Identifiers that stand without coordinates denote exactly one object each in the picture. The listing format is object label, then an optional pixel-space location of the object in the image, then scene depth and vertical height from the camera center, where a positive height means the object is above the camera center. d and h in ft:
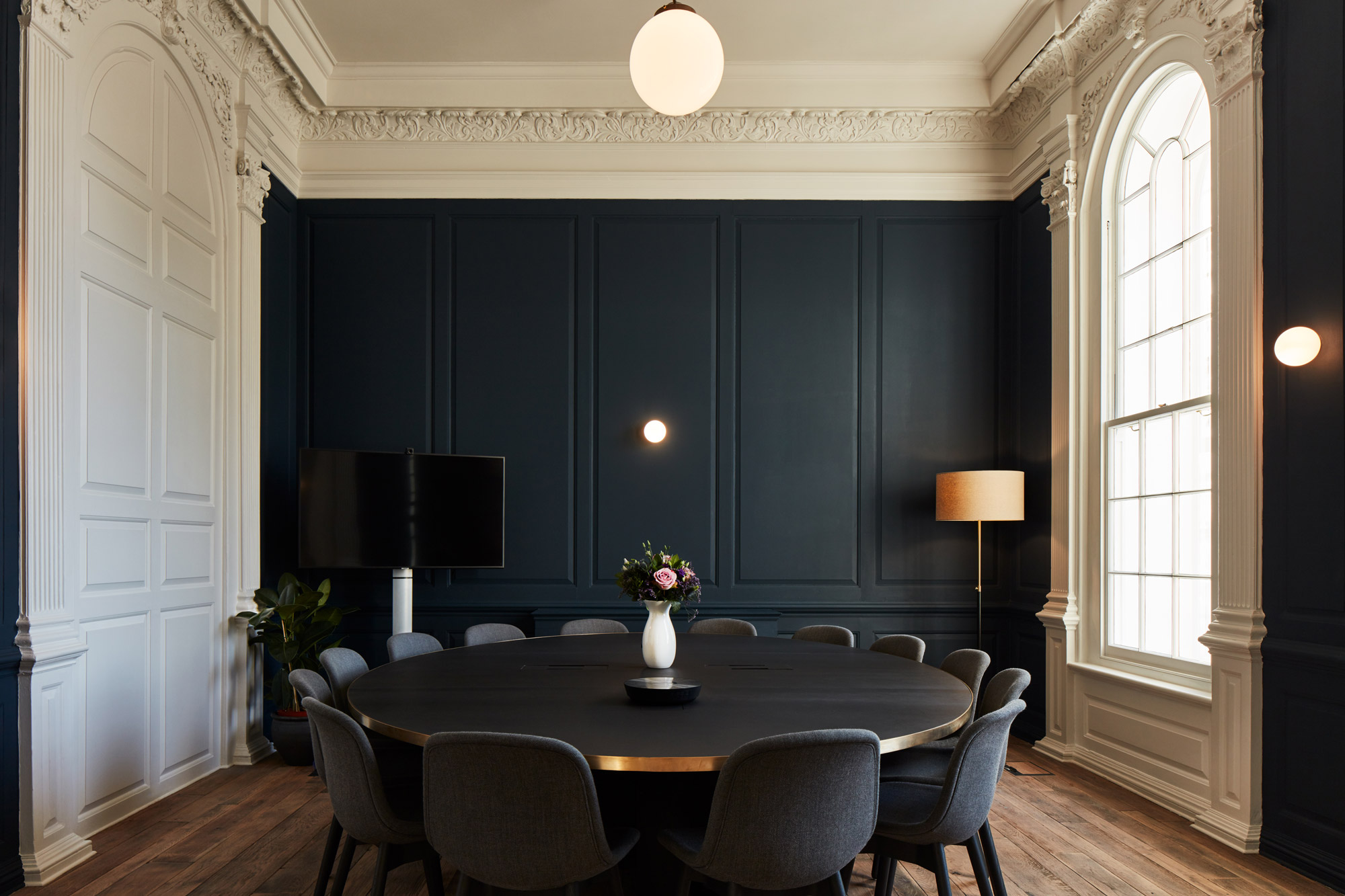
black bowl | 8.59 -2.19
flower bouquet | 10.43 -1.43
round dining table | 7.38 -2.33
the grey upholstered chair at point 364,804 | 7.72 -2.98
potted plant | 15.84 -3.04
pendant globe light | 11.23 +5.22
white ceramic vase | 10.64 -2.04
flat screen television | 16.89 -0.82
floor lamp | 17.31 -0.51
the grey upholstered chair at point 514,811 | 6.68 -2.62
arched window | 13.94 +1.43
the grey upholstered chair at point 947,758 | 9.00 -3.19
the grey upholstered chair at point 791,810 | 6.67 -2.62
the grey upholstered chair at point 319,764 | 8.94 -2.96
